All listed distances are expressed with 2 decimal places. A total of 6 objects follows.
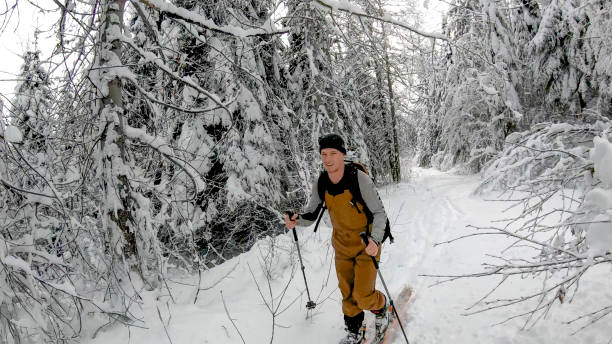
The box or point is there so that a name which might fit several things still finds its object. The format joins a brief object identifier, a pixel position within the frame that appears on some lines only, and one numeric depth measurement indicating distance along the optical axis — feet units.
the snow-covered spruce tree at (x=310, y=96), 31.24
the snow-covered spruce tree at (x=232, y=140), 26.32
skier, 11.96
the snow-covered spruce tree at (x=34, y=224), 9.50
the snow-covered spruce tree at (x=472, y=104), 49.03
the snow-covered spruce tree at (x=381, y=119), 54.94
